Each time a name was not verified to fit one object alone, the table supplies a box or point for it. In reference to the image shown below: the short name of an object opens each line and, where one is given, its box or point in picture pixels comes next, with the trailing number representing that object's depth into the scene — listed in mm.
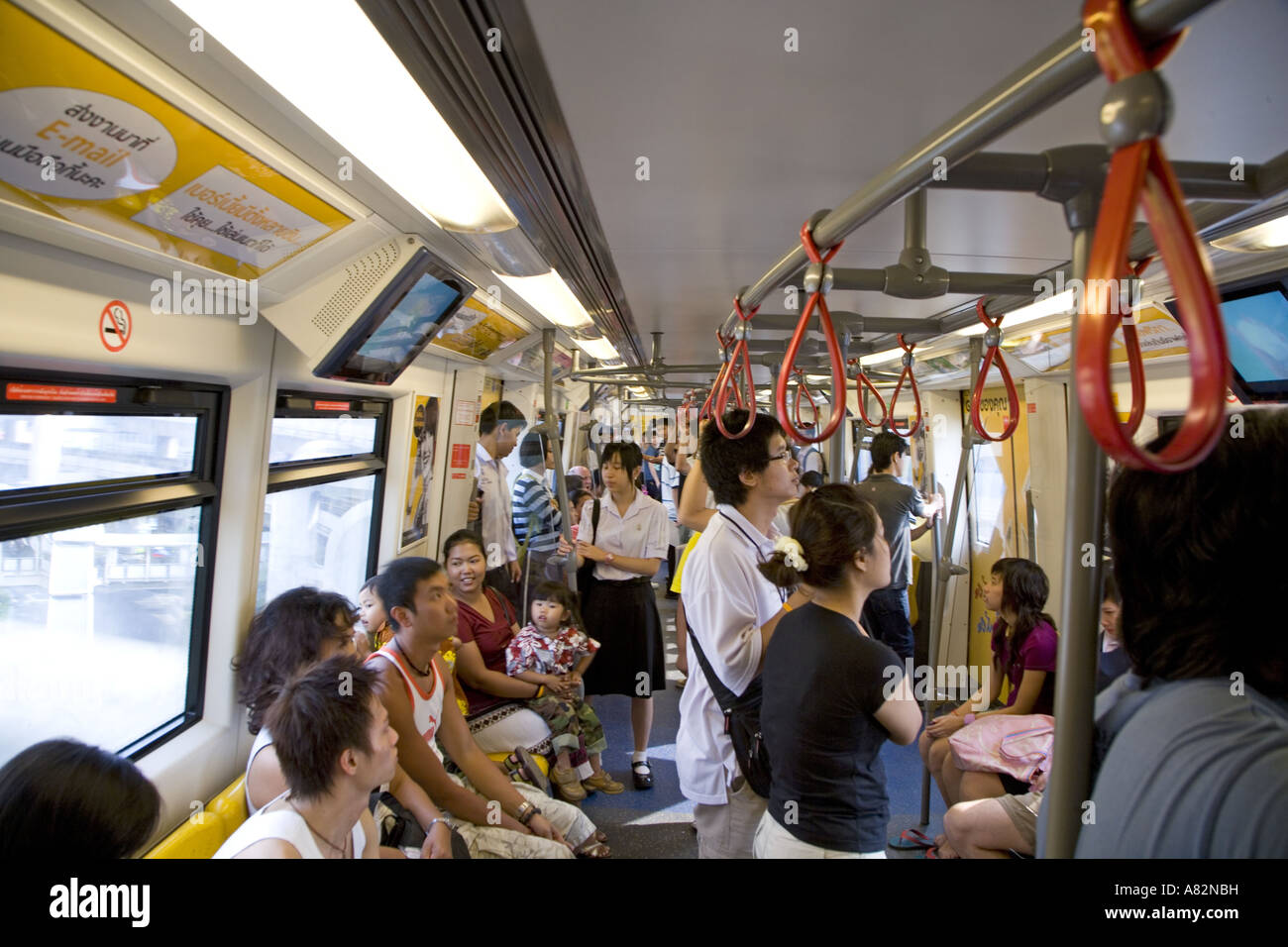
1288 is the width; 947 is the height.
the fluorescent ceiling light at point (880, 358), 5652
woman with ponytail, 1816
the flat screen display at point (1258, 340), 2783
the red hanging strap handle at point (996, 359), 1988
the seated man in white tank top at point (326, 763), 1815
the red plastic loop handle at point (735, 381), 2223
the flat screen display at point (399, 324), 2602
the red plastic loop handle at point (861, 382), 3116
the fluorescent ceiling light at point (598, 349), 5637
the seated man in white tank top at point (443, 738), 2742
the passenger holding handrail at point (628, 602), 4512
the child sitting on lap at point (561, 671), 3867
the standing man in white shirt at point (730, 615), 2322
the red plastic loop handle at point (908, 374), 2719
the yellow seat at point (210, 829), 2242
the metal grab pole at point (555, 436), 4577
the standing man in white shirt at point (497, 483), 6086
